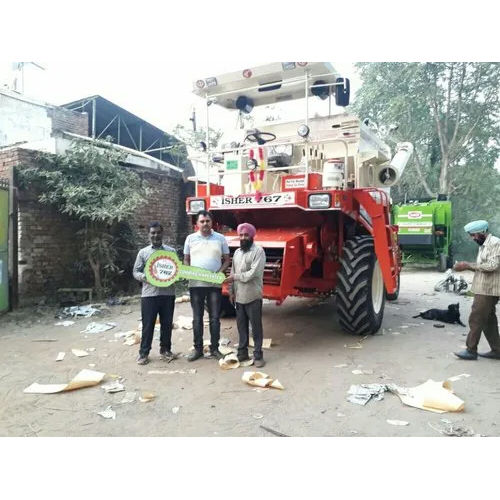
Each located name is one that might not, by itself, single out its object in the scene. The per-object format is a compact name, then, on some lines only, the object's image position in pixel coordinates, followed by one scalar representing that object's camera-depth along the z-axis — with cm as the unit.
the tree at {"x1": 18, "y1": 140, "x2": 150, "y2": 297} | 675
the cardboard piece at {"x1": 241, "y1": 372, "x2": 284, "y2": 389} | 353
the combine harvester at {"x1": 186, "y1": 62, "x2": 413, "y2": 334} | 442
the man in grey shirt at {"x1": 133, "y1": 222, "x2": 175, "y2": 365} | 416
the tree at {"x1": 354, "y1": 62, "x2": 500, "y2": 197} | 1172
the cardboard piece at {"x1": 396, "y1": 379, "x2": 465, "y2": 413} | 301
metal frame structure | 1386
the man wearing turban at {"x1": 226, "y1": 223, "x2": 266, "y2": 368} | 400
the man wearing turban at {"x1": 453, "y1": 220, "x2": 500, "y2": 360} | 406
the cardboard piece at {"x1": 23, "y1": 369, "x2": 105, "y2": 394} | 347
